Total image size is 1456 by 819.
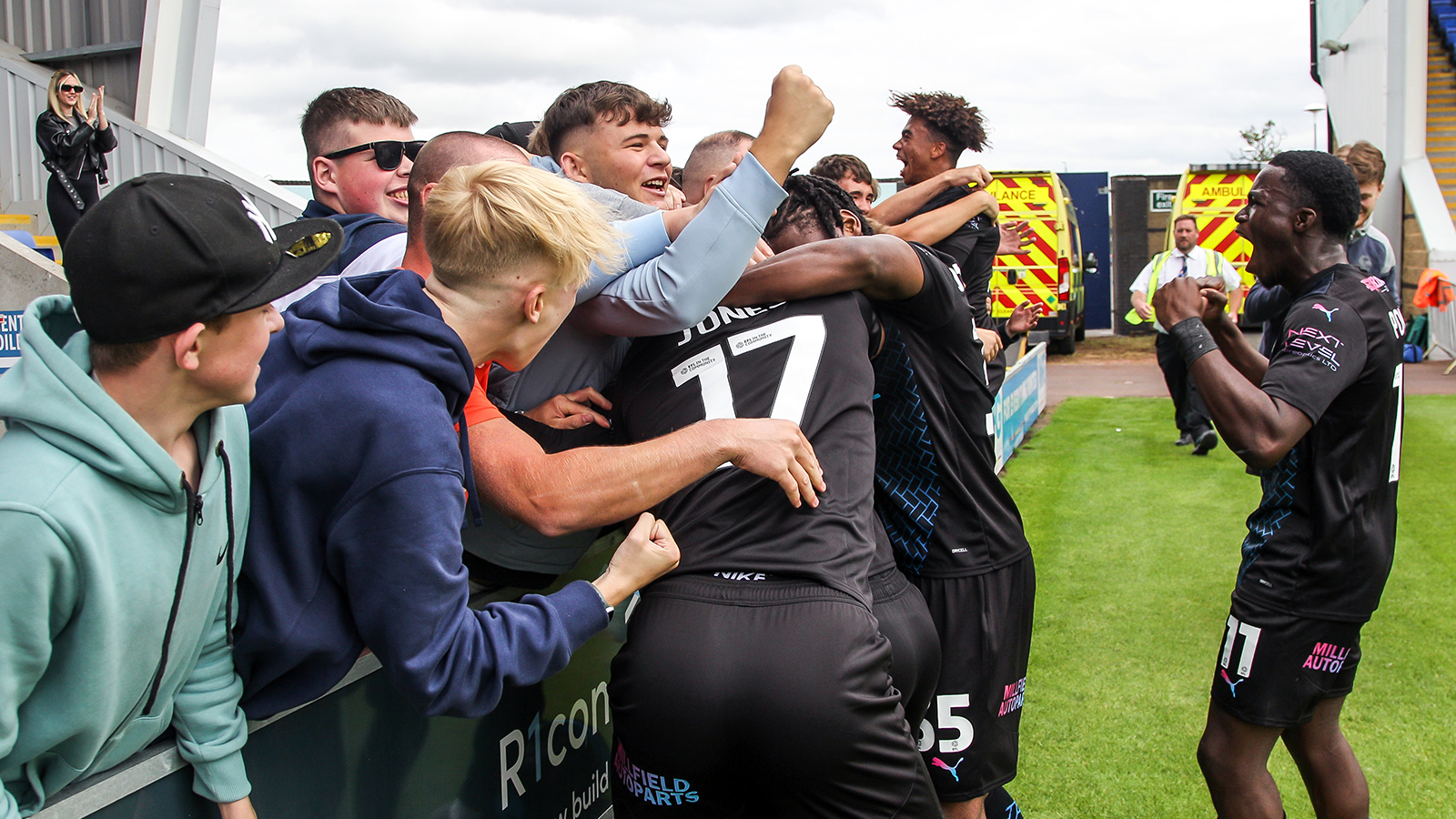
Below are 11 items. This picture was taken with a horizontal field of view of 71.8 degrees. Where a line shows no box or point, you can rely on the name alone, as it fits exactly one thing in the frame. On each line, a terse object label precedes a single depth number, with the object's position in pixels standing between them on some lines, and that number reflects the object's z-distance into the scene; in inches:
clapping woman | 373.1
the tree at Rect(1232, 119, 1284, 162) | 1178.8
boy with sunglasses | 137.7
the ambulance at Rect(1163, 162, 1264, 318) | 615.8
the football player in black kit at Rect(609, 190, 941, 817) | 74.5
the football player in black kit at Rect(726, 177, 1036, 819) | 104.9
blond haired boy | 59.7
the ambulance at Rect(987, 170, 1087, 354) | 633.6
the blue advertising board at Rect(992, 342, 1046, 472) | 339.3
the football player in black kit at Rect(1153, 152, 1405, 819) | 108.9
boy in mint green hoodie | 49.2
